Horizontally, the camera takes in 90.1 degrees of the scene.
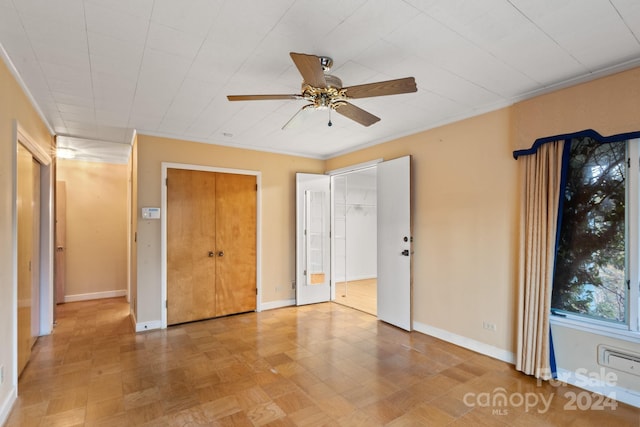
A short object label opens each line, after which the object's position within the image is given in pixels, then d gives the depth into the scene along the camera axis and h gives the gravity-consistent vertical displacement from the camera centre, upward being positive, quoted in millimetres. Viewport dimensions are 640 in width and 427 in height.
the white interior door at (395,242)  4082 -355
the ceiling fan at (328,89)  1893 +860
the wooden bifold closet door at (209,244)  4348 -411
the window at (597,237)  2504 -181
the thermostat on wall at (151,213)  4141 +38
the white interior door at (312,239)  5340 -393
